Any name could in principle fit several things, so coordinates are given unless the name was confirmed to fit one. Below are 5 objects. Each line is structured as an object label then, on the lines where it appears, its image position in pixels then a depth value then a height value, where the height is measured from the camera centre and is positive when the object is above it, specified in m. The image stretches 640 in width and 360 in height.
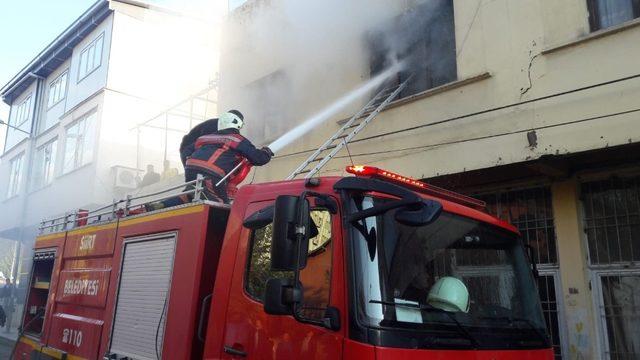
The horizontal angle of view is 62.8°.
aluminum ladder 6.80 +2.65
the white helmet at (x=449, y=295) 2.63 +0.09
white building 15.18 +6.26
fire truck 2.40 +0.17
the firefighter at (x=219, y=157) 4.47 +1.32
